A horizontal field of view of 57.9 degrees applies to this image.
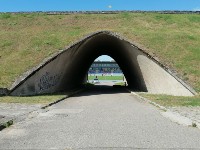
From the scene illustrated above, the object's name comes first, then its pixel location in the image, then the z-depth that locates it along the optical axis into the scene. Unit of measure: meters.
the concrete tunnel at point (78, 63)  13.00
